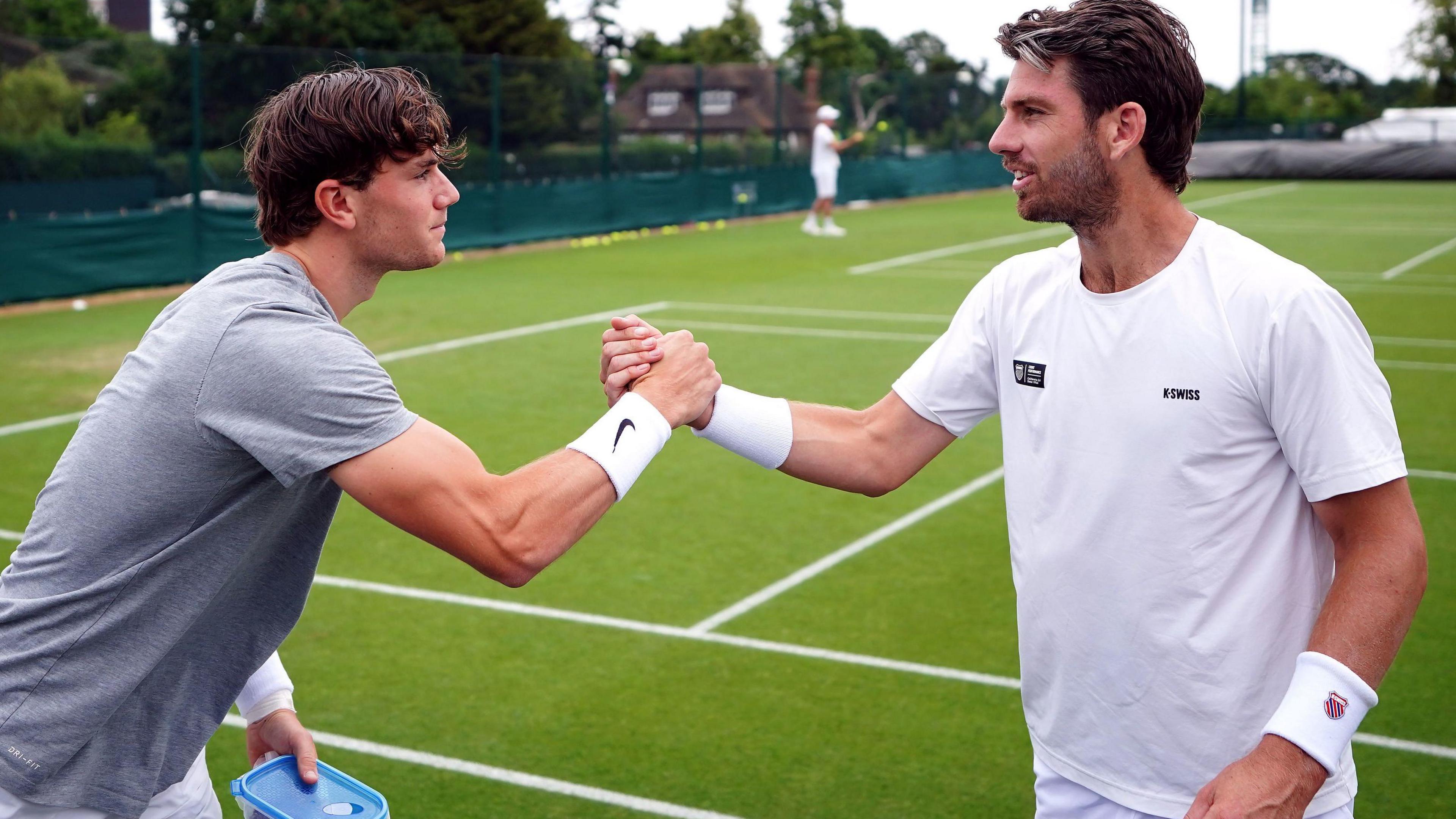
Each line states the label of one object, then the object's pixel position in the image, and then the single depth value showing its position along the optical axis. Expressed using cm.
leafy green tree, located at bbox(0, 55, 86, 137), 1803
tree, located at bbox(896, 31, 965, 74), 10675
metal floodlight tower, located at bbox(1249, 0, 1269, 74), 6956
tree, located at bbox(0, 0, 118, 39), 4078
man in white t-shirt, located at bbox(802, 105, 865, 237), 2588
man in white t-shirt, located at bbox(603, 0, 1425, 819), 259
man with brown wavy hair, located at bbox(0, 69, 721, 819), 257
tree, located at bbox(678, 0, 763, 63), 7288
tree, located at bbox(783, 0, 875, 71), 7875
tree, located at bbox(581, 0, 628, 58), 7312
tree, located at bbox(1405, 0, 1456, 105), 6856
